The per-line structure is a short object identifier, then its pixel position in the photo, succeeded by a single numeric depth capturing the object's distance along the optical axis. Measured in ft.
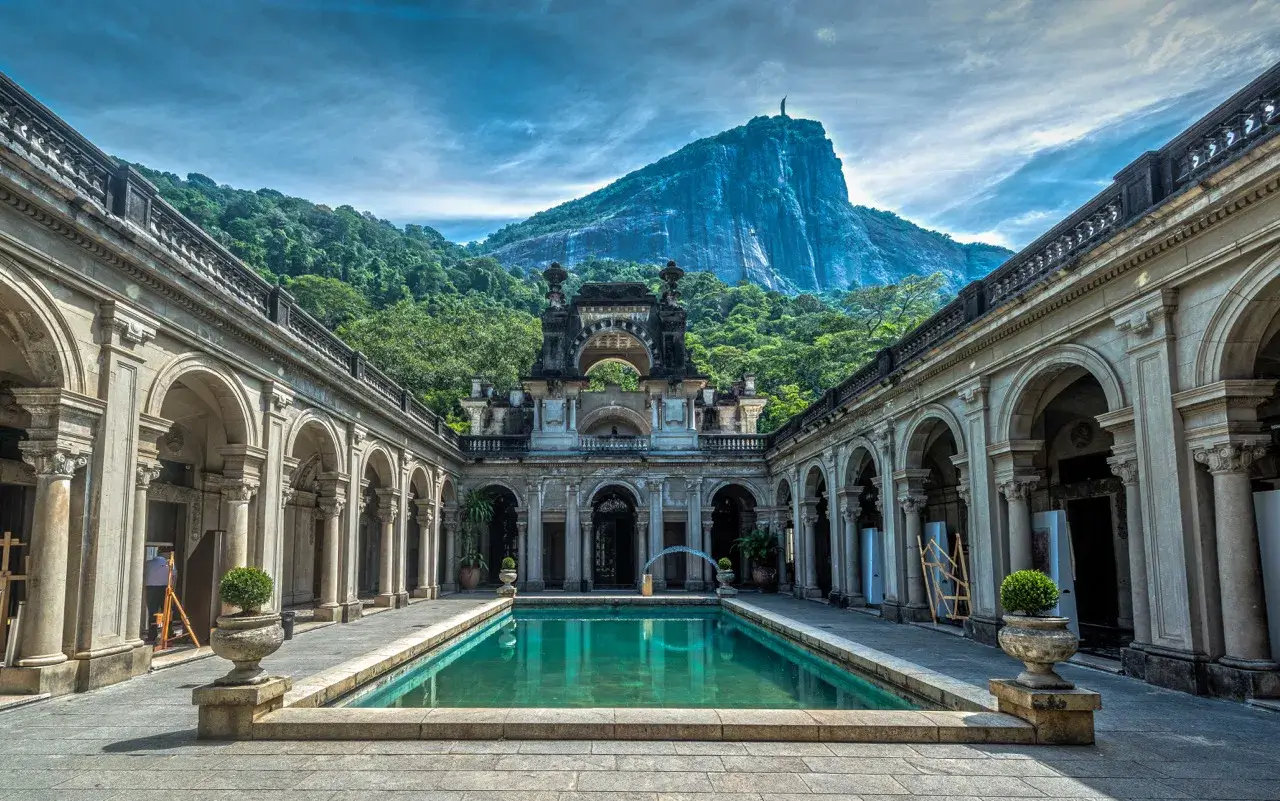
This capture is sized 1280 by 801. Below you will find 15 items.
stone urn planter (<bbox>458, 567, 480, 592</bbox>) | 85.56
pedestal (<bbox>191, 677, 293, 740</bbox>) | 20.66
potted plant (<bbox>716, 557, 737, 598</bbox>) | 72.99
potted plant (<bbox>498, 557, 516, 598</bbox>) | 71.61
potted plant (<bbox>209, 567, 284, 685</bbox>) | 21.22
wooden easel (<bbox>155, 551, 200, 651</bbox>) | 36.94
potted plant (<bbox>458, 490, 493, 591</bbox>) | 85.92
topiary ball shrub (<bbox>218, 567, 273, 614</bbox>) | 22.36
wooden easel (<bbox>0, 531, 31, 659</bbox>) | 28.58
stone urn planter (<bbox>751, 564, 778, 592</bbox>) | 83.25
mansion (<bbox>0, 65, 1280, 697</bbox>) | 25.62
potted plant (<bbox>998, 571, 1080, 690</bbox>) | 20.66
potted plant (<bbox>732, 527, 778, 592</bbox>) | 83.41
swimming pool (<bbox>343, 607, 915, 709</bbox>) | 29.86
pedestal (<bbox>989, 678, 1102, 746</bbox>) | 20.07
